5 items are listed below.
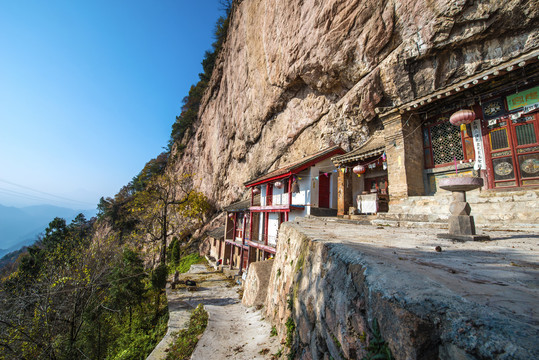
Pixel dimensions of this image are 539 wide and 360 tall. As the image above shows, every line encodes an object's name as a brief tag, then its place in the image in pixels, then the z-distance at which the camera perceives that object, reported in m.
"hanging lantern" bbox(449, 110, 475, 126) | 6.84
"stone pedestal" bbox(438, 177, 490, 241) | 3.93
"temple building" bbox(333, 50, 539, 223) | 7.19
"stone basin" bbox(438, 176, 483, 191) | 3.89
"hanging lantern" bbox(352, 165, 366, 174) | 11.83
